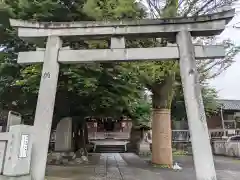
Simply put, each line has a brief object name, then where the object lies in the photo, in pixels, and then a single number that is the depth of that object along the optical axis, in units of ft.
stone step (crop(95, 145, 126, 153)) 49.66
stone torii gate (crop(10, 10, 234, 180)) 14.90
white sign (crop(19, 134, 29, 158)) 13.83
